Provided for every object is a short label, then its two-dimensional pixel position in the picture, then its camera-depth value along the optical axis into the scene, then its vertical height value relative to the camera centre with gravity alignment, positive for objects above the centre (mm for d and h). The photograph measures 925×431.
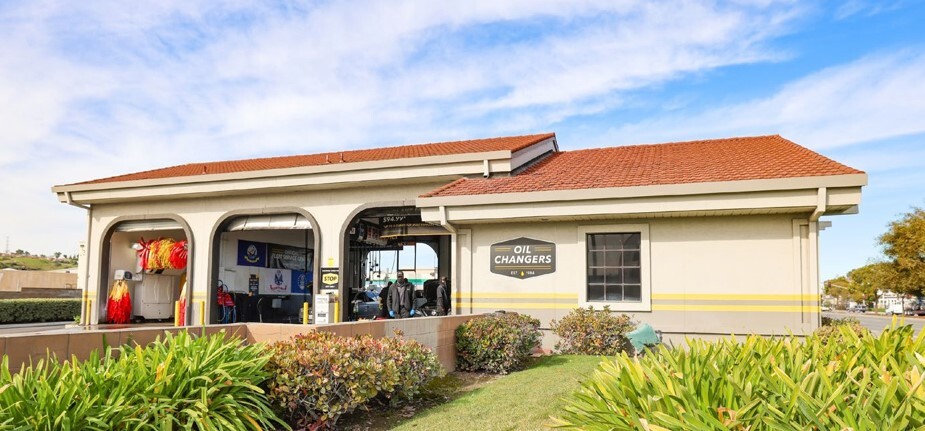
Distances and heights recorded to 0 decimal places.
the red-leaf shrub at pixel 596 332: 12727 -1054
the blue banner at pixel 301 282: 25312 -311
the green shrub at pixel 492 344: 11555 -1169
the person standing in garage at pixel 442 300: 16922 -631
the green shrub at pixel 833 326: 10469 -829
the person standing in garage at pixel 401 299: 17078 -609
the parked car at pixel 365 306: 22731 -1061
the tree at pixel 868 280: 48906 -169
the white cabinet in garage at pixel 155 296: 21906 -777
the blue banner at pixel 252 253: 21266 +635
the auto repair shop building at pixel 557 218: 12828 +1239
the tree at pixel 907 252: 45531 +1752
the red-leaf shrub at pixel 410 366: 8469 -1172
